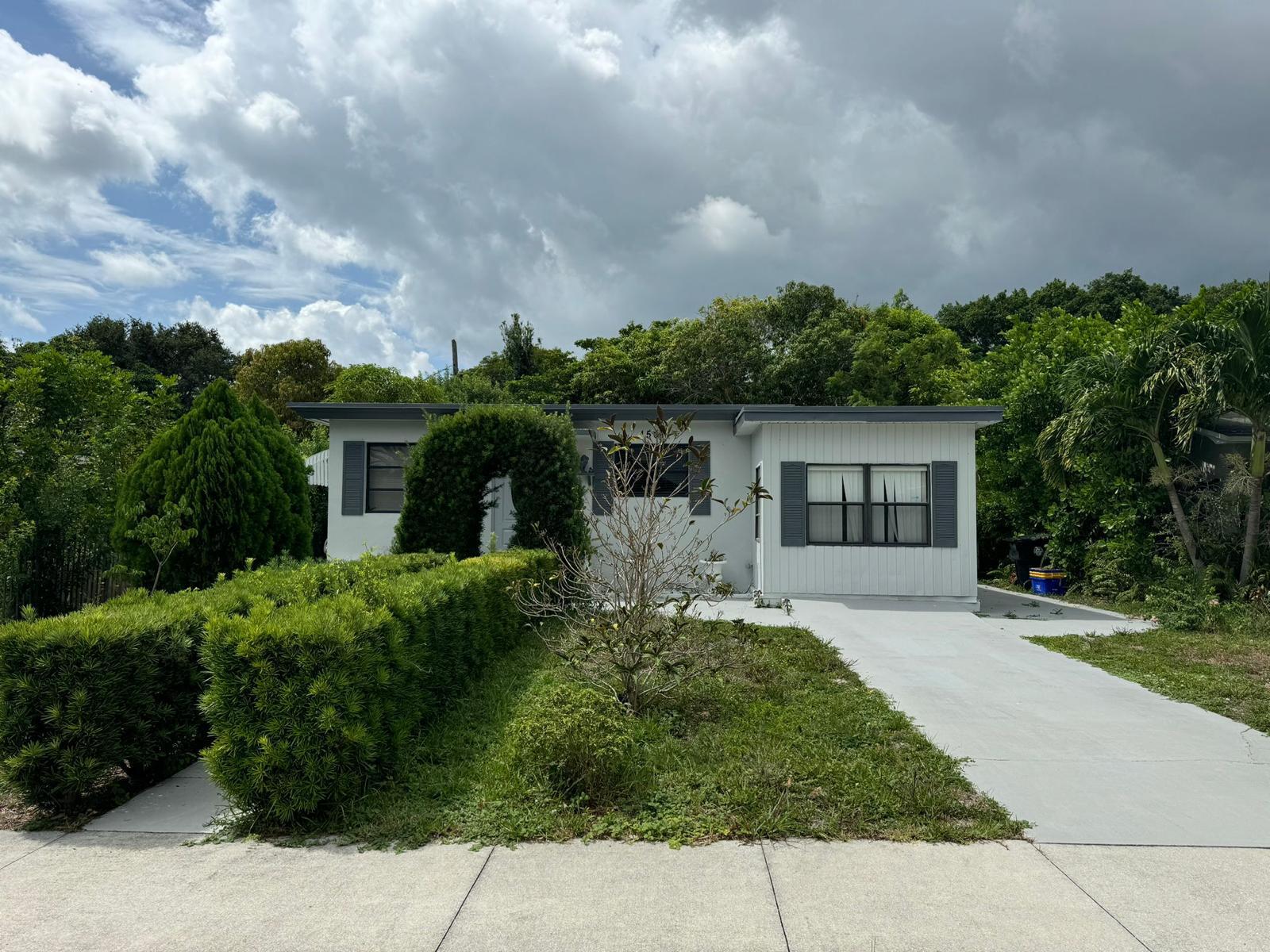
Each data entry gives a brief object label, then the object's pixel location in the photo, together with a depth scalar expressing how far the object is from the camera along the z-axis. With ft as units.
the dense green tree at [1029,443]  45.73
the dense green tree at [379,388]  79.10
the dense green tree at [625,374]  91.40
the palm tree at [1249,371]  33.27
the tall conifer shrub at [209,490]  28.04
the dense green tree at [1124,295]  96.58
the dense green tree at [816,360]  83.82
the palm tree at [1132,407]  35.83
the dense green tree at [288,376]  99.66
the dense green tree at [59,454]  28.66
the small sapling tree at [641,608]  17.51
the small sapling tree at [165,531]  22.31
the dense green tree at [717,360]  87.81
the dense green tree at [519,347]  97.14
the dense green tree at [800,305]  90.38
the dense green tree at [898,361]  78.89
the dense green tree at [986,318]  106.32
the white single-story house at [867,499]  39.27
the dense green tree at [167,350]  100.68
